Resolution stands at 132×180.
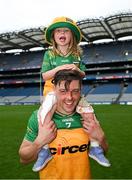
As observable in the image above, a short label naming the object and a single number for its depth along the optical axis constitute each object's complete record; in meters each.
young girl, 1.54
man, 1.50
